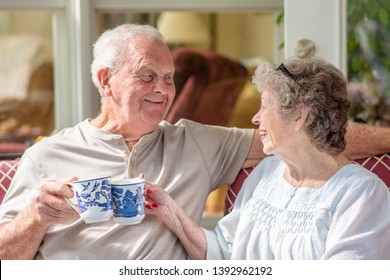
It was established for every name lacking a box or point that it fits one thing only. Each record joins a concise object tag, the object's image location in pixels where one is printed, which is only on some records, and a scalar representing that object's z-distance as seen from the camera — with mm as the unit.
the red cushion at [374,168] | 3425
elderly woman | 3090
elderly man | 3359
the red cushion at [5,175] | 3515
